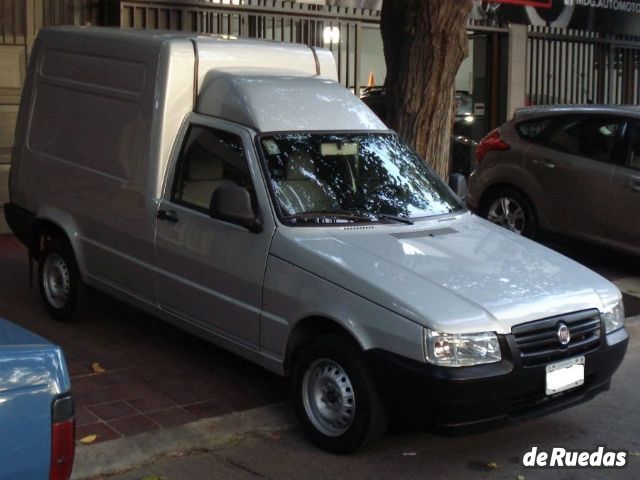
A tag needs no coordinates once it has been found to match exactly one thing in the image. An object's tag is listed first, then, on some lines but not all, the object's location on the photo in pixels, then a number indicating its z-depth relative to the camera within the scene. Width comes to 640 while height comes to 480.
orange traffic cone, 14.12
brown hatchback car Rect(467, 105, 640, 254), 10.11
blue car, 3.02
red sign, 14.95
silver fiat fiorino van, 5.34
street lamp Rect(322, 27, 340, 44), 13.37
